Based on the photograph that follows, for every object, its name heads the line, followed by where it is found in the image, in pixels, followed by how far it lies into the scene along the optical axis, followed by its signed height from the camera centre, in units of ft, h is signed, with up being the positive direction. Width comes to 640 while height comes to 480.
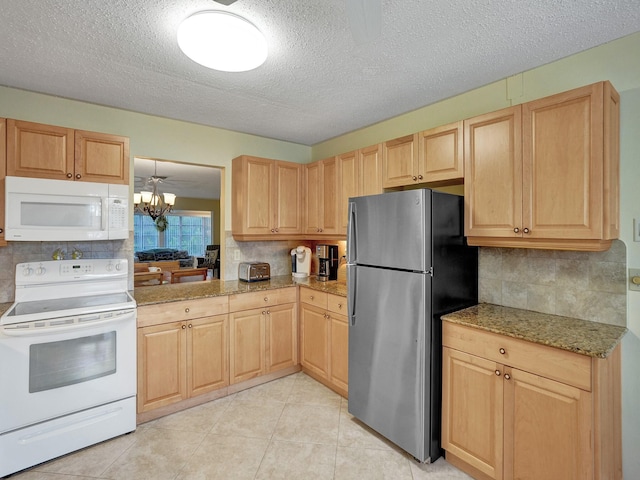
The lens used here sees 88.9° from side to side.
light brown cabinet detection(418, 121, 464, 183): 7.12 +1.97
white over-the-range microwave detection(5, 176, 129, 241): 6.86 +0.69
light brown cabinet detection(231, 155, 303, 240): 10.66 +1.44
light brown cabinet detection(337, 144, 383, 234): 9.04 +1.92
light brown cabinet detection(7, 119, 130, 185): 7.06 +2.02
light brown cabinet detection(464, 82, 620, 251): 5.28 +1.23
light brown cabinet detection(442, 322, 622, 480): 4.74 -2.76
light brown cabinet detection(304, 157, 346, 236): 10.41 +1.44
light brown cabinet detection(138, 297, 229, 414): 7.85 -2.84
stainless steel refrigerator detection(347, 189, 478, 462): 6.40 -1.28
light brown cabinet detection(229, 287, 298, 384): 9.34 -2.78
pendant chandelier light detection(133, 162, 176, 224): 17.52 +2.14
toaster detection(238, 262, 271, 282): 10.68 -1.03
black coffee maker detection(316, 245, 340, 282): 11.14 -0.71
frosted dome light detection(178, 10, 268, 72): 5.01 +3.22
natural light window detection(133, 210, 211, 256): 30.58 +0.73
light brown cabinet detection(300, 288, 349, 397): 8.95 -2.87
